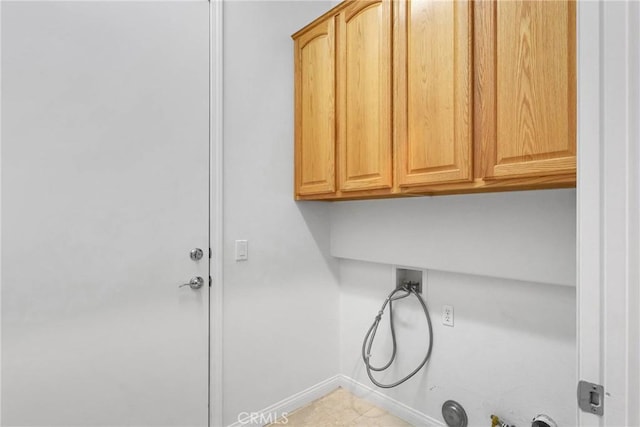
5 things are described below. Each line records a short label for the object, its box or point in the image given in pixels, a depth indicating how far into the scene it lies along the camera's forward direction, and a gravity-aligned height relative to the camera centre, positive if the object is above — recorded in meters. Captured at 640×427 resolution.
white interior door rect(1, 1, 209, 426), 1.21 +0.00
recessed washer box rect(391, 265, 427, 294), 1.91 -0.37
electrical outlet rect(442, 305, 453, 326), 1.72 -0.54
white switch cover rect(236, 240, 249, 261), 1.78 -0.20
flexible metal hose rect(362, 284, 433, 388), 1.79 -0.70
